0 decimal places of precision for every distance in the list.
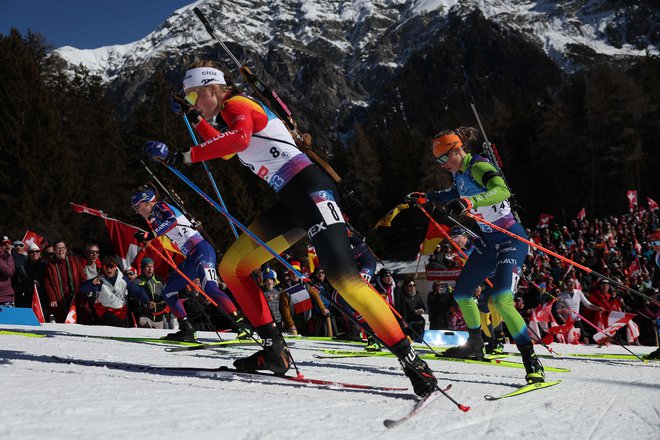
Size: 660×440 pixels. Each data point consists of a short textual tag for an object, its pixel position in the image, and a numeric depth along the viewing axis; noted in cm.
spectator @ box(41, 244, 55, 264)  1098
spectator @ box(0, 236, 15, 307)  964
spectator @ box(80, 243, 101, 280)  1098
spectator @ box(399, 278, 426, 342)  1126
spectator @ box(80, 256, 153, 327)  1045
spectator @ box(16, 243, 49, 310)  1068
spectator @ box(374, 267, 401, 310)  1051
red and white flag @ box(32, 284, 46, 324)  1031
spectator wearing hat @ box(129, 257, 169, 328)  1071
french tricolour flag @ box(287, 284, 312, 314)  1190
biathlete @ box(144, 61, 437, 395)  349
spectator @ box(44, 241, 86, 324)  1062
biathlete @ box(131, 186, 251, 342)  746
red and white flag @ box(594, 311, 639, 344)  1060
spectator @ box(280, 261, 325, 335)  1191
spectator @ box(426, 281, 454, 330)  1227
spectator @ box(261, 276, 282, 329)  1176
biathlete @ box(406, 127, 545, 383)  480
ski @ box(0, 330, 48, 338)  652
